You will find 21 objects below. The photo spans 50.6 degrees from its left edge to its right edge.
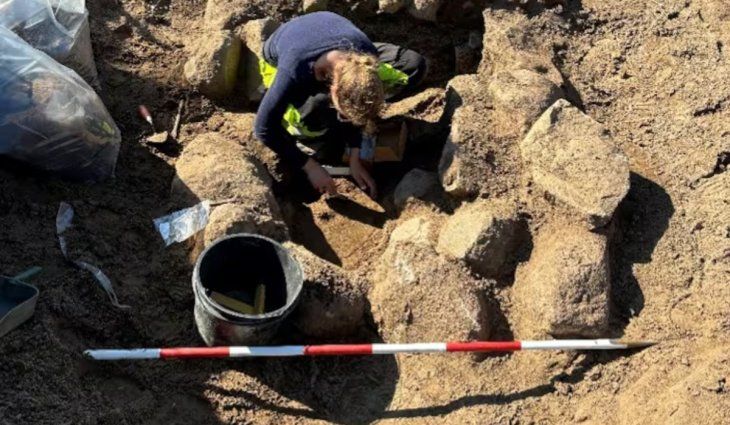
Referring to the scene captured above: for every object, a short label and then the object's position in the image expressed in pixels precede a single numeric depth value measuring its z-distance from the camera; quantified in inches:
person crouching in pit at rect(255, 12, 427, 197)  126.3
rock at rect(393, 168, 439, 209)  142.3
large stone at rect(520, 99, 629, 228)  127.4
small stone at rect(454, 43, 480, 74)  165.2
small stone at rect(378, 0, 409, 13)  163.5
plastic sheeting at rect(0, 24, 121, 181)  125.3
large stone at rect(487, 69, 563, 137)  139.9
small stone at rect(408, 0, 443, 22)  161.2
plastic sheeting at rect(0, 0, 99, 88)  141.4
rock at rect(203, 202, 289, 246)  124.7
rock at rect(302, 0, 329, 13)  165.8
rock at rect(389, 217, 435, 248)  129.3
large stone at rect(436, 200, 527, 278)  125.6
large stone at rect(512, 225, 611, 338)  120.0
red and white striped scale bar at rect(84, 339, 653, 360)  113.8
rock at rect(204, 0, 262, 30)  164.7
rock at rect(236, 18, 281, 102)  159.5
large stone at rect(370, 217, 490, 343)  121.0
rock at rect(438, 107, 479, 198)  134.1
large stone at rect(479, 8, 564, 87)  149.9
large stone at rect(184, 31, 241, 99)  156.9
